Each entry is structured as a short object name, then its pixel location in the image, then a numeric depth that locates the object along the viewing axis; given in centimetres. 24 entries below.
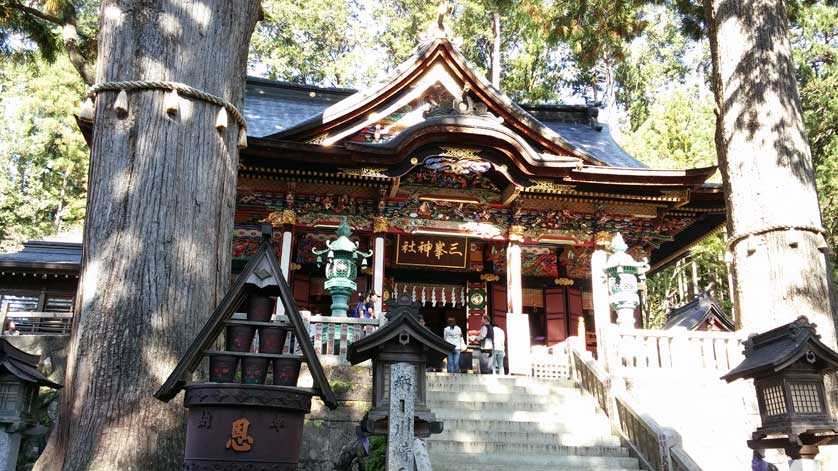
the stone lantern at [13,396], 655
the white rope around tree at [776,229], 686
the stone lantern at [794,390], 513
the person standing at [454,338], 1149
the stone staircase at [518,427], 722
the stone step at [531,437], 765
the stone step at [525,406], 848
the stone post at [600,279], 1220
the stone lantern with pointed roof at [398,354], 509
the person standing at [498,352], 1158
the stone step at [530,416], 818
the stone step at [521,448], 742
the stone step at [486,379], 916
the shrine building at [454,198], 1216
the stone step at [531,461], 703
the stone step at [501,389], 902
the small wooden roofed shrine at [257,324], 361
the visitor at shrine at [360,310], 1074
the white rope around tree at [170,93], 420
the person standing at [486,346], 1160
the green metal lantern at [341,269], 961
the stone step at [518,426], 793
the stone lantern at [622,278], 1040
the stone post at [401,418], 479
